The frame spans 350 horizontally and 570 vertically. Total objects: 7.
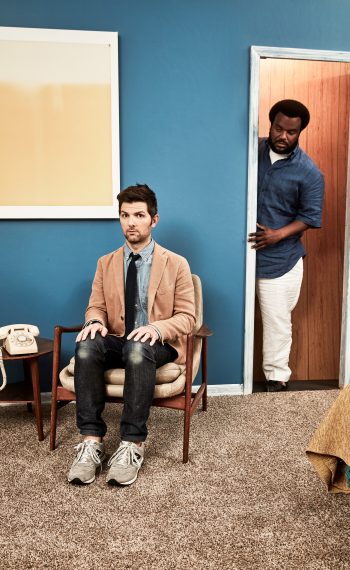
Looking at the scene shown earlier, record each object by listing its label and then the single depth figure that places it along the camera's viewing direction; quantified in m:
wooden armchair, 2.25
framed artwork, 2.82
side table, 2.50
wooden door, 3.57
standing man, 3.10
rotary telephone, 2.48
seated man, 2.17
